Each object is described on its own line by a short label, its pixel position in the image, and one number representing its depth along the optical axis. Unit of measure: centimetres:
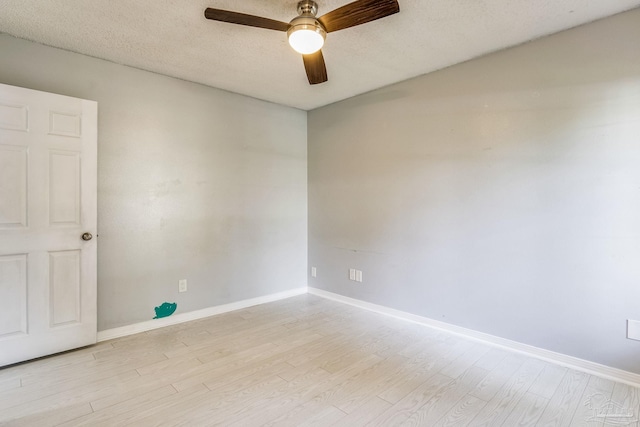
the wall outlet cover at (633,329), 203
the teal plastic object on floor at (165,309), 301
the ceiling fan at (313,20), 167
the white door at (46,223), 223
